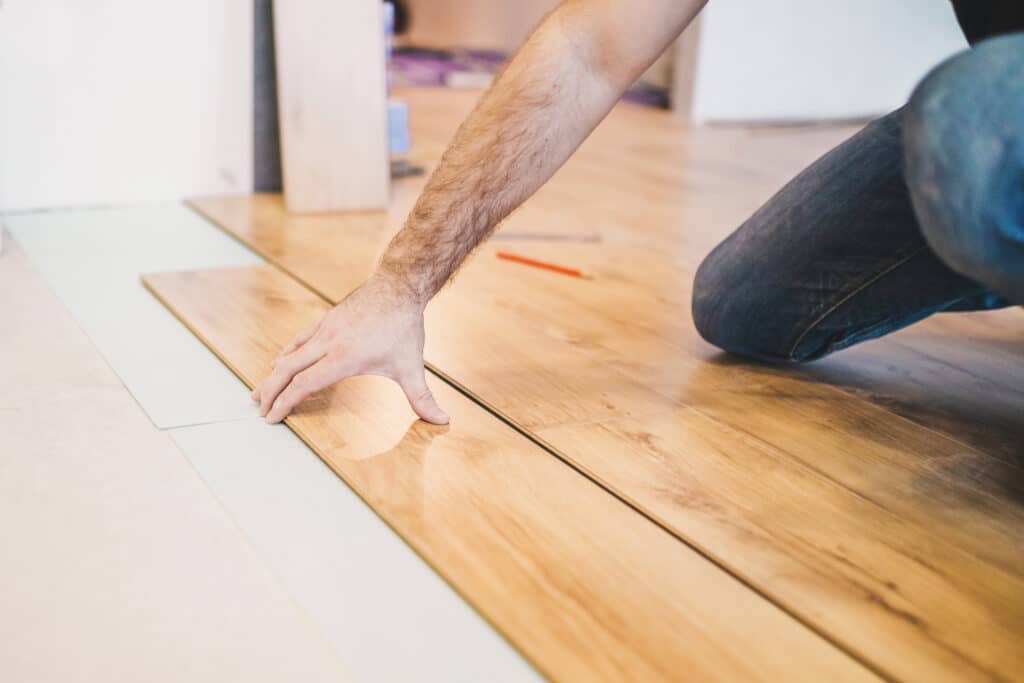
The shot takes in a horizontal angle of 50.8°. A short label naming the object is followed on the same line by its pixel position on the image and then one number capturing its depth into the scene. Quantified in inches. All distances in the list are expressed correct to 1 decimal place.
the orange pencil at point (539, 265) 78.6
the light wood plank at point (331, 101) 97.0
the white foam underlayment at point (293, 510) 33.4
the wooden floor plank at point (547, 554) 33.2
